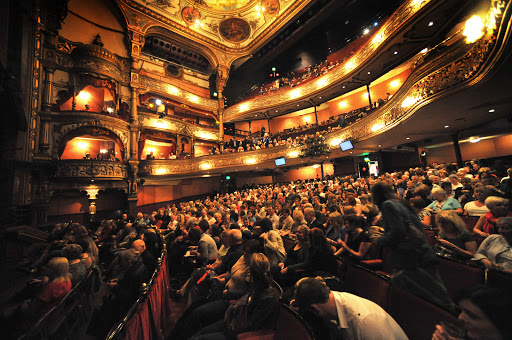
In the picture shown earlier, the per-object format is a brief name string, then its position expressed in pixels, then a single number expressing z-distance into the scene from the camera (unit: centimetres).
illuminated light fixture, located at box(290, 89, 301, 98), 1625
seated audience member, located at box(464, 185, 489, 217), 326
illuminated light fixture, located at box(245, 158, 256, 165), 1561
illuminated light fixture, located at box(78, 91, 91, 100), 1380
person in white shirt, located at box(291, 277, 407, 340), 117
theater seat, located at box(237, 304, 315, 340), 134
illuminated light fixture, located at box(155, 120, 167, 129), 1602
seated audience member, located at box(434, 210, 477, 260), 223
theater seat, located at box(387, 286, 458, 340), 129
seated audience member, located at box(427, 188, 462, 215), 350
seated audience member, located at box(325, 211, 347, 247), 317
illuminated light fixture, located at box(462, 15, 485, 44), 421
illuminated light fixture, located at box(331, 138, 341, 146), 1239
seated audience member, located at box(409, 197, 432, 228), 305
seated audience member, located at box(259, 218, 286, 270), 296
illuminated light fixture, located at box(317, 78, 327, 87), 1446
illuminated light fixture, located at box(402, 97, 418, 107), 661
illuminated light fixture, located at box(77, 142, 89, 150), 1400
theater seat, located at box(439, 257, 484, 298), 181
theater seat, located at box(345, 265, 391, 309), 176
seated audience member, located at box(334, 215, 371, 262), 252
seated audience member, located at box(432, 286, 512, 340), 84
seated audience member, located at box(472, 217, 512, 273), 197
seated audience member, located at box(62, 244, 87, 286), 328
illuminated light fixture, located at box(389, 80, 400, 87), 1352
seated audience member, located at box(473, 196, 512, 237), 256
